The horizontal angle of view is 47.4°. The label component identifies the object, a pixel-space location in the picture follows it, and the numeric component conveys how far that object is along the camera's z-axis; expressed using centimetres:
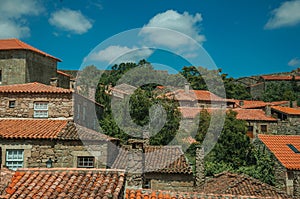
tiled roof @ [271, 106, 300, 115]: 4267
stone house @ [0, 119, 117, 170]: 1570
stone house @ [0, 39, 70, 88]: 2950
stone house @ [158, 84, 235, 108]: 4256
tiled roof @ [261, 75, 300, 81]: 7269
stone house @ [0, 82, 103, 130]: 1933
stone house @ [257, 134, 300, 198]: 1983
